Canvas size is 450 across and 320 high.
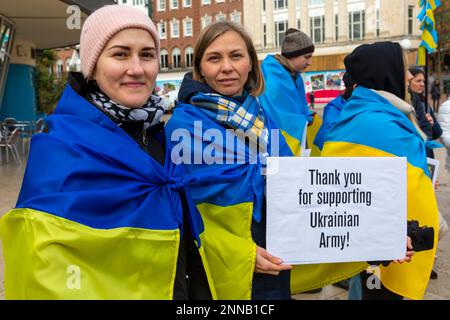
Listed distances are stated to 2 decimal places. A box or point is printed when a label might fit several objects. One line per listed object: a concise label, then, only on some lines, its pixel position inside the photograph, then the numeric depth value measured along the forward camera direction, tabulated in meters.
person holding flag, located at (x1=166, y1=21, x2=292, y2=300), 1.94
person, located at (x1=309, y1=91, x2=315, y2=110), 30.30
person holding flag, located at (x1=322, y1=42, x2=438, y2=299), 2.48
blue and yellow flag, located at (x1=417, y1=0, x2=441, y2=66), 7.31
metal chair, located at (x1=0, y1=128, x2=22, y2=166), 11.31
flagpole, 6.37
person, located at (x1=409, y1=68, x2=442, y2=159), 4.94
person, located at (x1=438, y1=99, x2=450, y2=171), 5.06
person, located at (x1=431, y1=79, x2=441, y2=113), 23.48
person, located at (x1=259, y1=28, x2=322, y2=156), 3.89
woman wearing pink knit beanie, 1.34
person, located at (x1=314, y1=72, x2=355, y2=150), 4.41
